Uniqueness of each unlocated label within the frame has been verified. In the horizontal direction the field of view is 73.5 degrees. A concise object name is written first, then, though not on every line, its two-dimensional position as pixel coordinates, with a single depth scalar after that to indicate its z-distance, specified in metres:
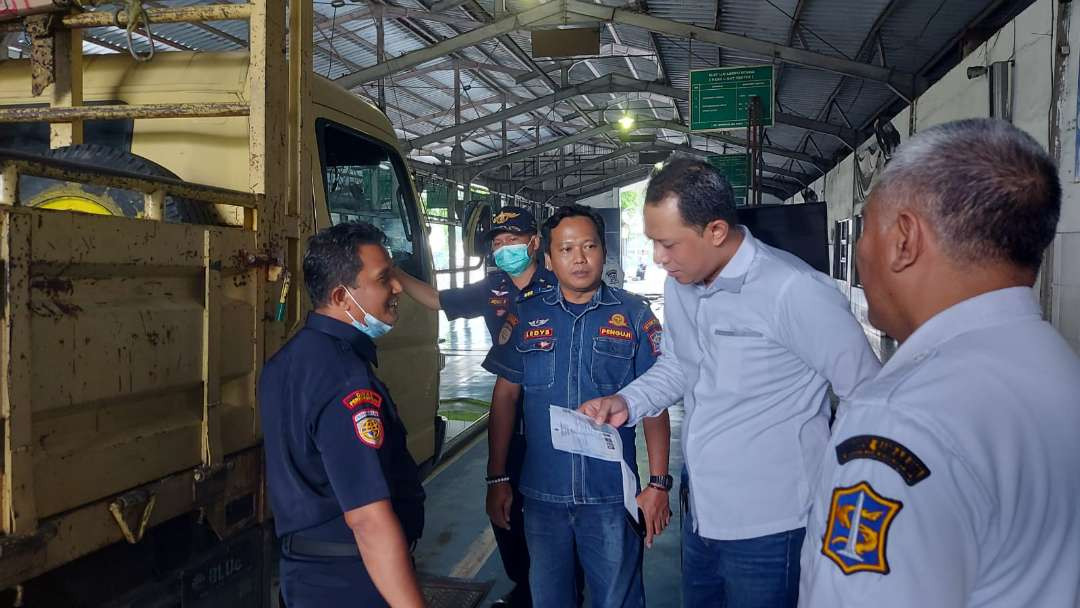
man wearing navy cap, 2.61
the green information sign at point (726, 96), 9.93
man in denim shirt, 2.22
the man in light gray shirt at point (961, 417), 0.73
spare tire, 2.08
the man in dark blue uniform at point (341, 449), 1.56
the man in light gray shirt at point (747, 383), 1.74
